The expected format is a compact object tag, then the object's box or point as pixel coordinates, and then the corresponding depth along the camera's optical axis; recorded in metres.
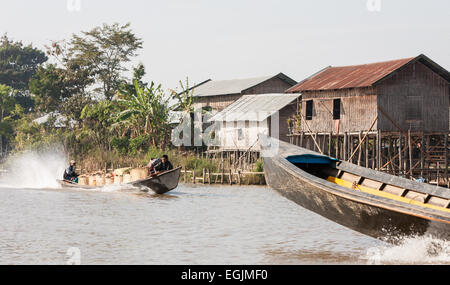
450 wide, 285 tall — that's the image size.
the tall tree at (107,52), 48.06
